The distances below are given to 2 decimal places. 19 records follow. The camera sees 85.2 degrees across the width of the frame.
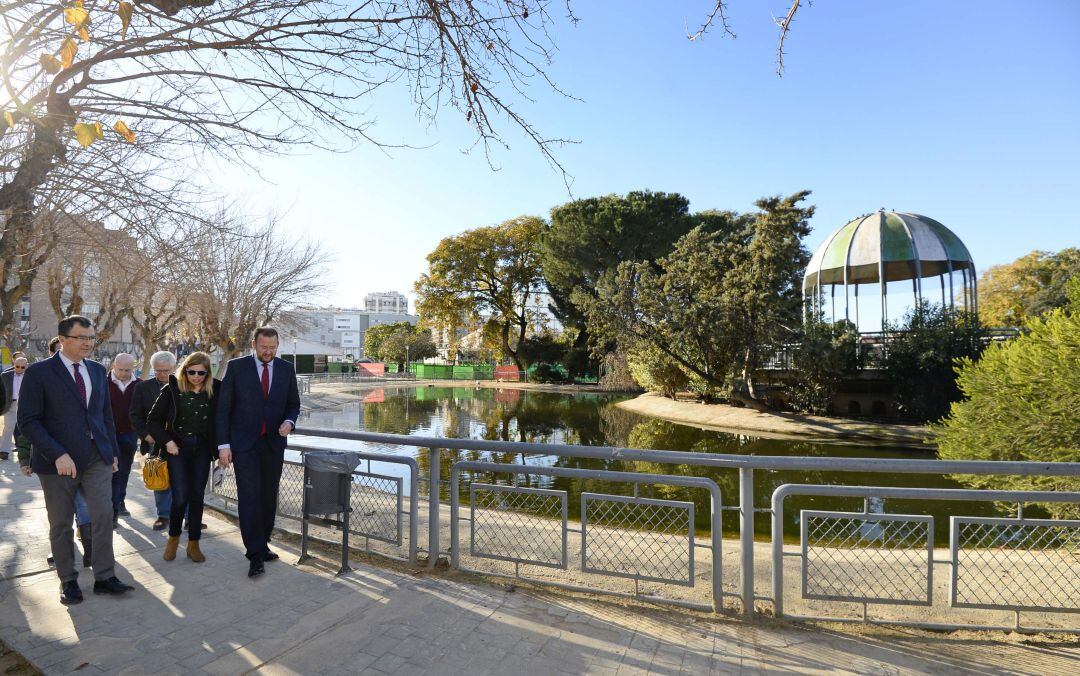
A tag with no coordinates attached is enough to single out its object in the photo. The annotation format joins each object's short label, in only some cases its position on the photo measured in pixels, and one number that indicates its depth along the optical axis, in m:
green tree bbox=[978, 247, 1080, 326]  31.05
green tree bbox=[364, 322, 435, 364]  65.19
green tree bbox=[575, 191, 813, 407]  20.88
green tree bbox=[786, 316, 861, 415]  20.47
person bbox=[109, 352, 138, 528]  5.77
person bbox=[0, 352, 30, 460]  7.71
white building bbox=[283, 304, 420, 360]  117.56
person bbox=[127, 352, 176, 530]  5.03
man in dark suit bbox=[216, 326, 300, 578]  4.34
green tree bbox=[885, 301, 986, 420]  18.97
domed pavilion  21.66
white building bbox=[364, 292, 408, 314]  183.99
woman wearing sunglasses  4.59
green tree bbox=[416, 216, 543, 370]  46.25
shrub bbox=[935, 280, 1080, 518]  6.18
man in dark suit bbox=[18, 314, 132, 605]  3.66
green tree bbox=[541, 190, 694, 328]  37.97
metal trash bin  4.34
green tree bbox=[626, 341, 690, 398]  26.80
